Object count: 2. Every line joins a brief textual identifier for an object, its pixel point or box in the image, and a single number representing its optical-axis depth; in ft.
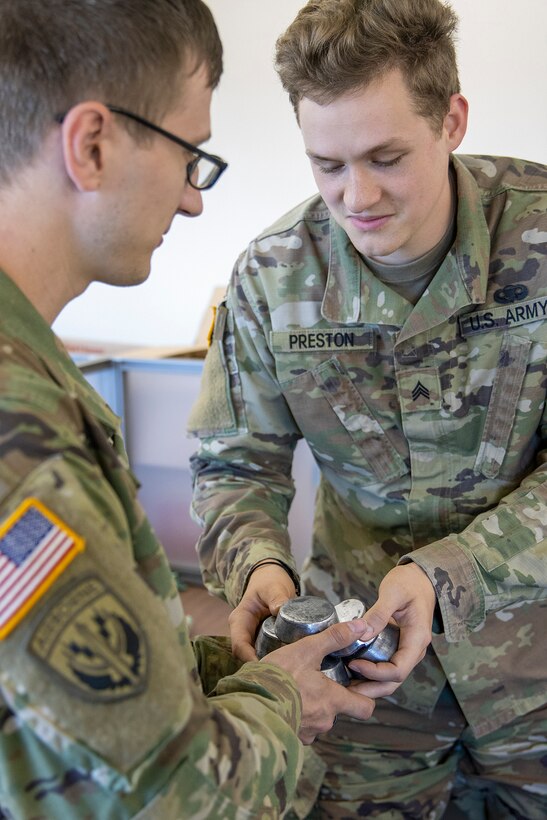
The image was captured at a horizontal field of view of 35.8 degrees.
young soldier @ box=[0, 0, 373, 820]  2.12
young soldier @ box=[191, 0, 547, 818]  4.44
